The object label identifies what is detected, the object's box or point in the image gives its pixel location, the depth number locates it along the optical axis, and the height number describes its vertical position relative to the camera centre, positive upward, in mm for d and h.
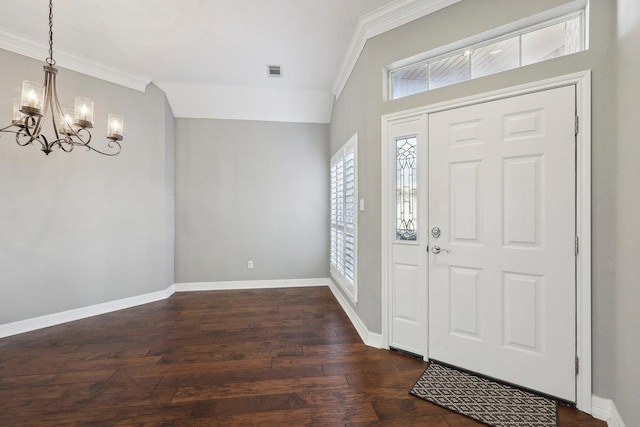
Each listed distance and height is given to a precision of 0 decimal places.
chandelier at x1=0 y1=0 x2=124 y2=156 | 1735 +752
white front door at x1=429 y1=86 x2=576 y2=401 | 1760 -197
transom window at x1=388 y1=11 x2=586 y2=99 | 1808 +1218
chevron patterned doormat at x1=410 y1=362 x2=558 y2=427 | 1633 -1258
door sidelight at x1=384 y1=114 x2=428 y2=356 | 2293 -174
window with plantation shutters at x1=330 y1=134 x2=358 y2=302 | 3107 -40
